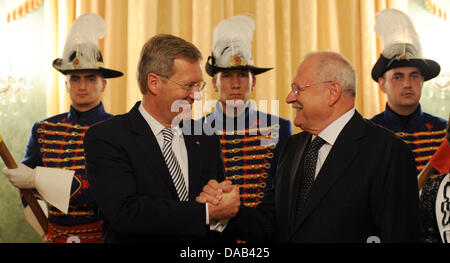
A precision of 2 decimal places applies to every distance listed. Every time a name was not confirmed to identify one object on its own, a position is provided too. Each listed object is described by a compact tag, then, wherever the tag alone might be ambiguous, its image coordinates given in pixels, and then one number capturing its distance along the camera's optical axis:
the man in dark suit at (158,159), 3.91
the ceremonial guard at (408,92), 6.70
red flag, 5.92
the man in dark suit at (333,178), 3.75
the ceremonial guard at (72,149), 5.87
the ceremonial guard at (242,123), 6.55
